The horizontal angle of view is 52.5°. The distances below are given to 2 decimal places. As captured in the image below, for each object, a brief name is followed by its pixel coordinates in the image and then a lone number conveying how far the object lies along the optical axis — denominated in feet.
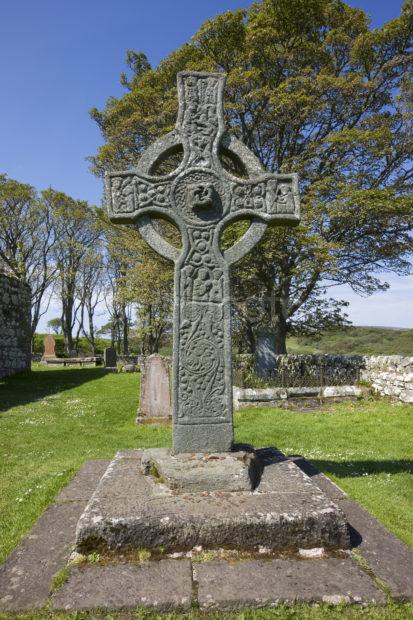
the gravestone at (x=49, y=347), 94.27
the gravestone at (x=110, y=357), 75.97
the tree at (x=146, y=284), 51.44
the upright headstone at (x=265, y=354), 42.23
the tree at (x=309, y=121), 43.47
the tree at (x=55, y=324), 168.25
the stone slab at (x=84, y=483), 11.12
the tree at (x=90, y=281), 105.42
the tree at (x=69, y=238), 96.07
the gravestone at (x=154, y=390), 28.09
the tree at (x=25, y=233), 88.99
